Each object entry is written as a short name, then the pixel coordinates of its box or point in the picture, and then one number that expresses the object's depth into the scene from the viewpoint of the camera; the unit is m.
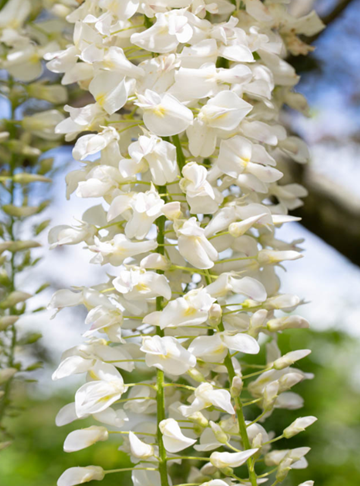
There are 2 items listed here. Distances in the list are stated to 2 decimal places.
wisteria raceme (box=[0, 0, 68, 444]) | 0.60
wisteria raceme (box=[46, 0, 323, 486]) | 0.38
